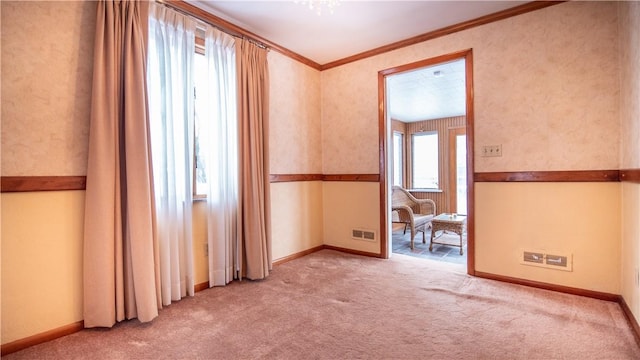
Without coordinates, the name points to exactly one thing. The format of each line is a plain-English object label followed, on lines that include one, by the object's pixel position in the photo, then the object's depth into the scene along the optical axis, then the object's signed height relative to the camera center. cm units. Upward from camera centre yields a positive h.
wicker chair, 421 -58
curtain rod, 234 +136
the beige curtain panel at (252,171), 274 +5
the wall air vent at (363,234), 356 -74
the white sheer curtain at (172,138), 220 +31
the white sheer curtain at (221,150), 257 +24
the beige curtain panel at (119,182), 185 -2
